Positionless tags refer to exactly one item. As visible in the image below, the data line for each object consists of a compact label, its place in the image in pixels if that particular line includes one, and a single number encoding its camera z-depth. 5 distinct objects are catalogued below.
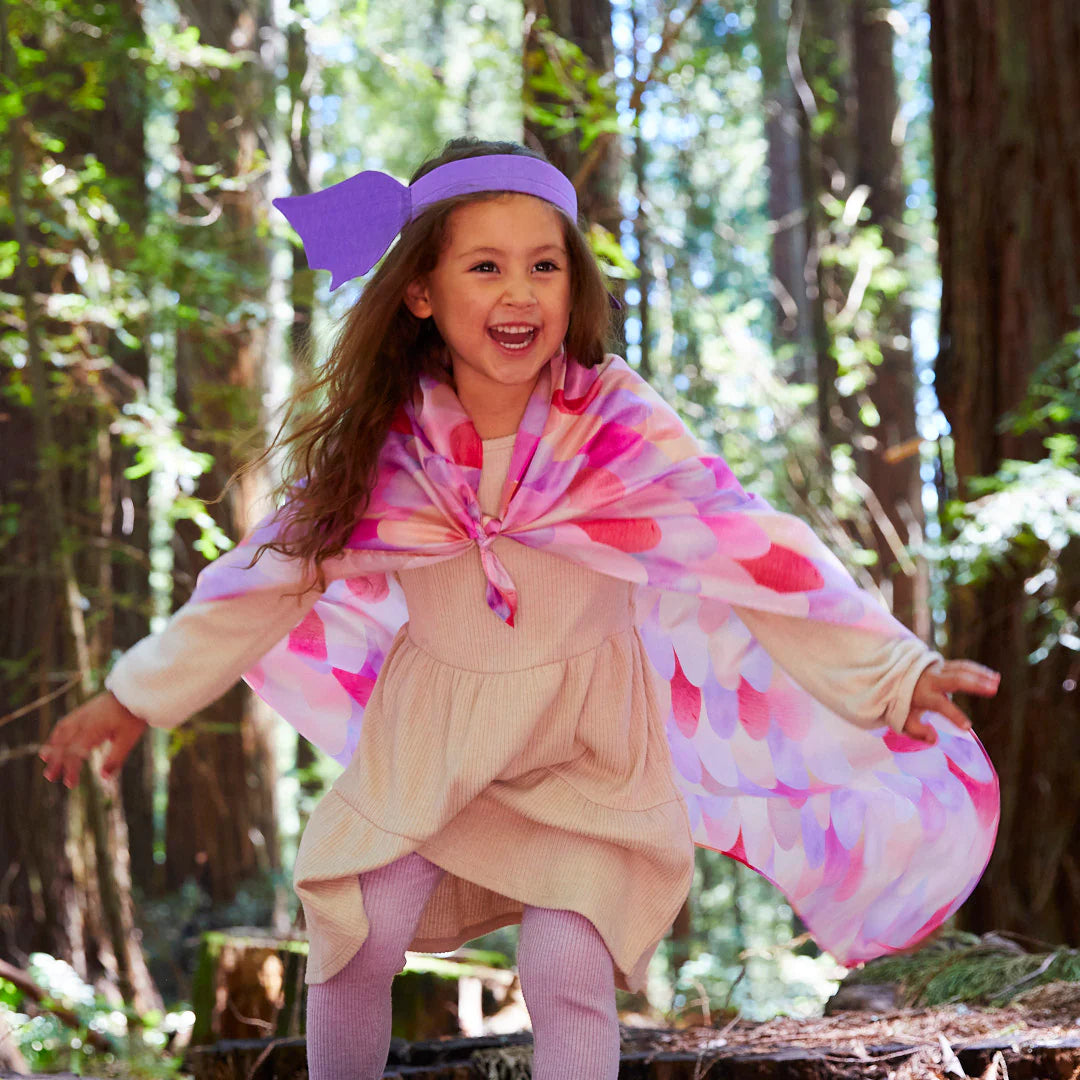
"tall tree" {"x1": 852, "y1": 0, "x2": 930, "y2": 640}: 9.41
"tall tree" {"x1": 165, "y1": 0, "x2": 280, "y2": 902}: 5.72
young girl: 2.38
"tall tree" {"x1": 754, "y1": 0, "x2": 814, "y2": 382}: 11.01
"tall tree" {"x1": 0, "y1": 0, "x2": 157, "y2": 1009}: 5.10
